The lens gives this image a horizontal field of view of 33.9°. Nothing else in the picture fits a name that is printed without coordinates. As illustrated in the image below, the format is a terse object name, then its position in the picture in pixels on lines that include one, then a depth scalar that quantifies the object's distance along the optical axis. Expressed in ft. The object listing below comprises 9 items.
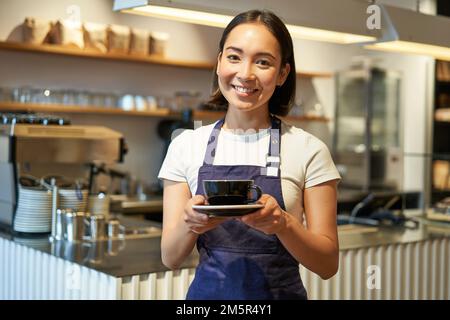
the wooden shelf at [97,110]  16.48
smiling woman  5.01
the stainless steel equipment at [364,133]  23.57
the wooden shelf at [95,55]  16.57
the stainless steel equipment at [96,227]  10.73
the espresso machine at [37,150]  11.27
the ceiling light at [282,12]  8.26
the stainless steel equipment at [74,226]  10.55
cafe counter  8.48
